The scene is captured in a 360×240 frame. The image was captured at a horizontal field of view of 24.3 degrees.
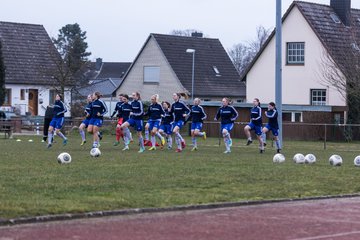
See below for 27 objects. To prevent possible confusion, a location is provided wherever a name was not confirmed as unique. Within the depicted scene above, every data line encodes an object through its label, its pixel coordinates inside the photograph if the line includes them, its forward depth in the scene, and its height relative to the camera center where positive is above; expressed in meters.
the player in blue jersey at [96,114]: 28.19 +0.62
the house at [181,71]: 64.56 +4.90
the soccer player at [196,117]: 30.00 +0.58
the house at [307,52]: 51.50 +5.14
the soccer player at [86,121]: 28.92 +0.41
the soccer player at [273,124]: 29.70 +0.34
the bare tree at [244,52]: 101.25 +10.36
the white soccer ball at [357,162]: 22.64 -0.76
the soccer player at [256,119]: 30.25 +0.52
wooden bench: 40.91 +0.23
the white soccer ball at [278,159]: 23.18 -0.71
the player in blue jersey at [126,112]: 29.20 +0.72
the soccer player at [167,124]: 31.20 +0.33
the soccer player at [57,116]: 30.64 +0.59
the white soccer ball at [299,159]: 22.94 -0.69
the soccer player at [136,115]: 28.44 +0.60
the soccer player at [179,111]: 30.34 +0.80
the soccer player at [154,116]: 29.61 +0.59
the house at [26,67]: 62.50 +4.91
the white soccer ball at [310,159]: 23.06 -0.70
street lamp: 61.89 +3.81
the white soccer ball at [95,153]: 23.64 -0.59
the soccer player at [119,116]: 30.65 +0.62
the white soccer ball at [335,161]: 22.61 -0.73
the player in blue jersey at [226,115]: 29.11 +0.63
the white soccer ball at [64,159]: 20.55 -0.66
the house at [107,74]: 93.62 +8.76
